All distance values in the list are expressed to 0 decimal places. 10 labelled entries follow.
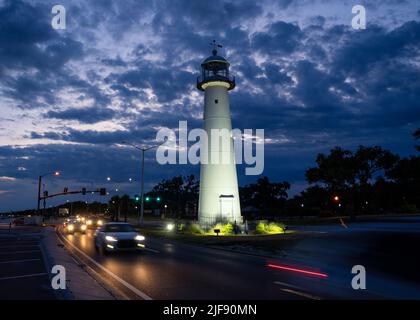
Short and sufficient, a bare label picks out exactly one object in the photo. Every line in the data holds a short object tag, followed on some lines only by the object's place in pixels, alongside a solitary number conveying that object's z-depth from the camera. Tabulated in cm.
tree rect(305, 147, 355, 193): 5634
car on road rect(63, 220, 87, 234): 4075
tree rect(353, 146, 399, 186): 5691
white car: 1895
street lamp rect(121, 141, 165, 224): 4506
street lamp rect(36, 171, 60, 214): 5770
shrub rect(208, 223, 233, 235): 3538
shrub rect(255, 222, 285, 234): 3528
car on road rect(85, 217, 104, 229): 5661
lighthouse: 3772
